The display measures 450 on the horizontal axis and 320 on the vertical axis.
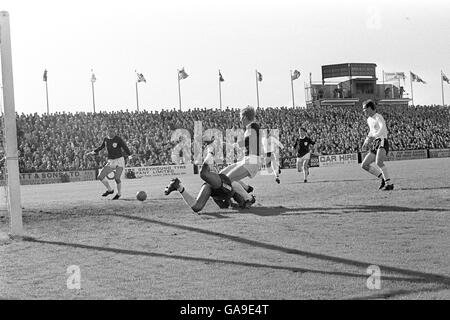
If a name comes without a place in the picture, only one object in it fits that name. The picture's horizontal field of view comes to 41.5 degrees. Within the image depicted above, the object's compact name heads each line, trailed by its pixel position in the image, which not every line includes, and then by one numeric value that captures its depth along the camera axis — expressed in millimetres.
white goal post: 10414
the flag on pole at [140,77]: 62750
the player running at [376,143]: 15961
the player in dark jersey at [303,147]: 24281
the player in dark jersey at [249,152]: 12109
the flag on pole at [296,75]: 71625
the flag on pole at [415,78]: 73719
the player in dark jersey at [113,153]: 18781
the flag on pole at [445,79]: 78750
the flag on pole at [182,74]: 63188
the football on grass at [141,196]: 15852
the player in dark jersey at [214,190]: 11727
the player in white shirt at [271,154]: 23031
